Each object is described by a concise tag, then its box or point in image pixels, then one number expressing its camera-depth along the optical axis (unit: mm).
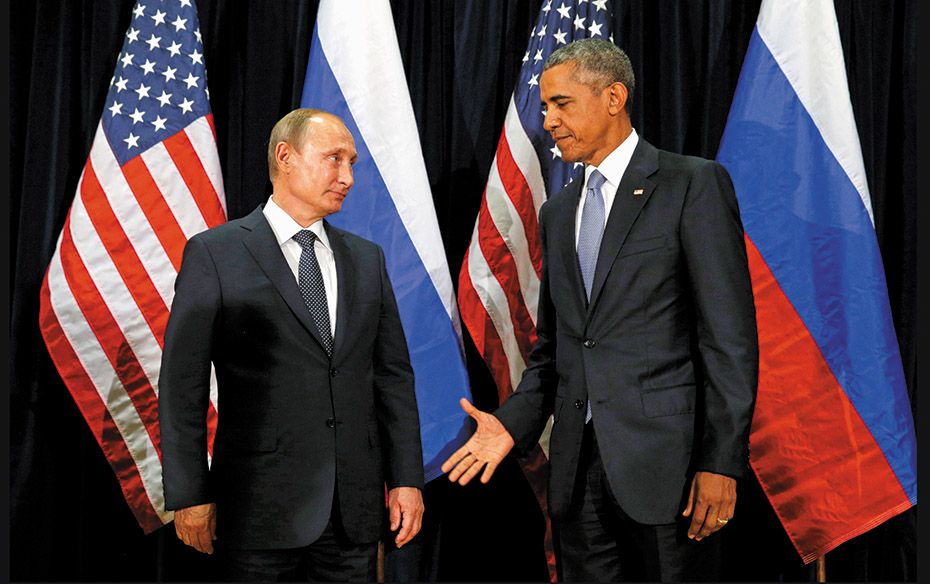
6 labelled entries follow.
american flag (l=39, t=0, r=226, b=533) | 2846
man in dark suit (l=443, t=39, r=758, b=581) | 1934
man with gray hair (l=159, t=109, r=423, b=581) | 1978
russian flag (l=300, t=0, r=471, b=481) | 2865
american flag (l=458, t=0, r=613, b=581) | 2900
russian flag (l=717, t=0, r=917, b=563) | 2752
